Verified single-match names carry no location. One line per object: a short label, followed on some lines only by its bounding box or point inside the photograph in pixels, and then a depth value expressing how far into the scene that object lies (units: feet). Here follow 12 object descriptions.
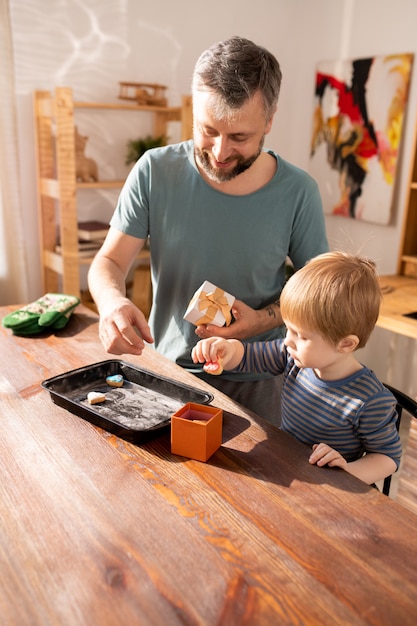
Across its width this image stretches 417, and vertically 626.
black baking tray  4.17
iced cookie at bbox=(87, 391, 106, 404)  4.50
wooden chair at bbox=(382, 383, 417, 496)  4.61
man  5.15
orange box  3.79
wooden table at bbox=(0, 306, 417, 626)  2.66
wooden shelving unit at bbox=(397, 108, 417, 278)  10.85
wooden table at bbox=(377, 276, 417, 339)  8.88
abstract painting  11.82
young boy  4.08
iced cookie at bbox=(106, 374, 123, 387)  4.86
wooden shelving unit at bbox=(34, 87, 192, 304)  10.70
